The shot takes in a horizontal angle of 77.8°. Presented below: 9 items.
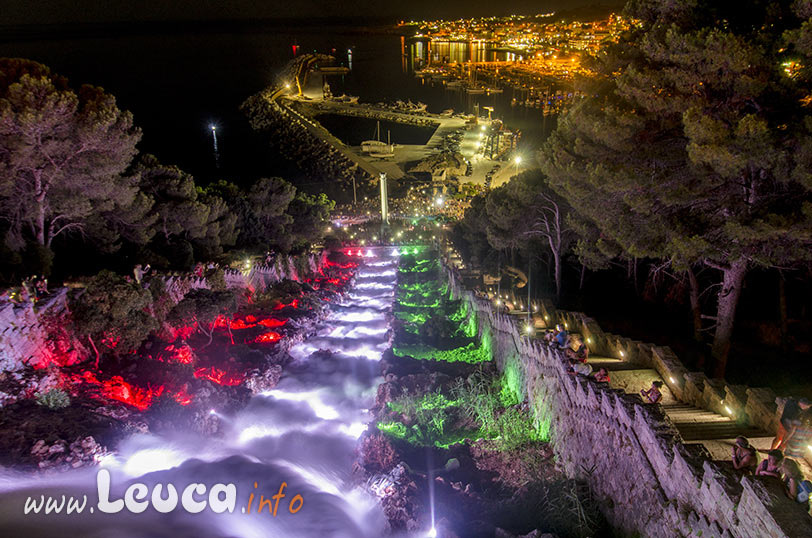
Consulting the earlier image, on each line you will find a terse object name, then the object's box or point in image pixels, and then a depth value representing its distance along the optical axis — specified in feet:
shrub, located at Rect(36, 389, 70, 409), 40.68
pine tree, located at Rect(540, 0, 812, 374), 31.94
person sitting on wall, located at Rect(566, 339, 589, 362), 36.42
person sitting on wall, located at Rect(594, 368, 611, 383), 33.83
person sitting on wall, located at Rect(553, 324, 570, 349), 38.99
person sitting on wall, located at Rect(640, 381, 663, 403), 30.25
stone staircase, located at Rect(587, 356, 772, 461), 26.61
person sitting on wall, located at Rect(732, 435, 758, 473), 22.47
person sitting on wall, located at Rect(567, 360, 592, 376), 34.04
